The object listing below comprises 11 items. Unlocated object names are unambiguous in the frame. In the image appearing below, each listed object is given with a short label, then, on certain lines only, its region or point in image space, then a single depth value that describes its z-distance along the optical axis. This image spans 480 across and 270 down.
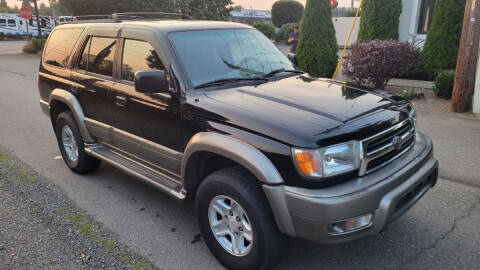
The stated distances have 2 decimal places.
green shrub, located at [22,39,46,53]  24.00
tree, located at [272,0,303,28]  40.84
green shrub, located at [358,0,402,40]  11.93
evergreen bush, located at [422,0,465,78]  10.17
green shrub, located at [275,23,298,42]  30.80
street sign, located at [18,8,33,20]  27.79
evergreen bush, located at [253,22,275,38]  33.09
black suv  2.61
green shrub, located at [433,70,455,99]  8.87
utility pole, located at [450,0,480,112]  7.50
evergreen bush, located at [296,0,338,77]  11.23
